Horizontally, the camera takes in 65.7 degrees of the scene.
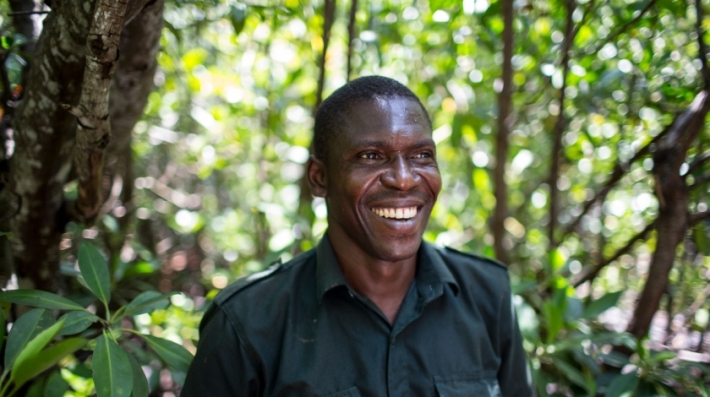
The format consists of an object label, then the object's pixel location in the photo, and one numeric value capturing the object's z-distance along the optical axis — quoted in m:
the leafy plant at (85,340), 0.99
